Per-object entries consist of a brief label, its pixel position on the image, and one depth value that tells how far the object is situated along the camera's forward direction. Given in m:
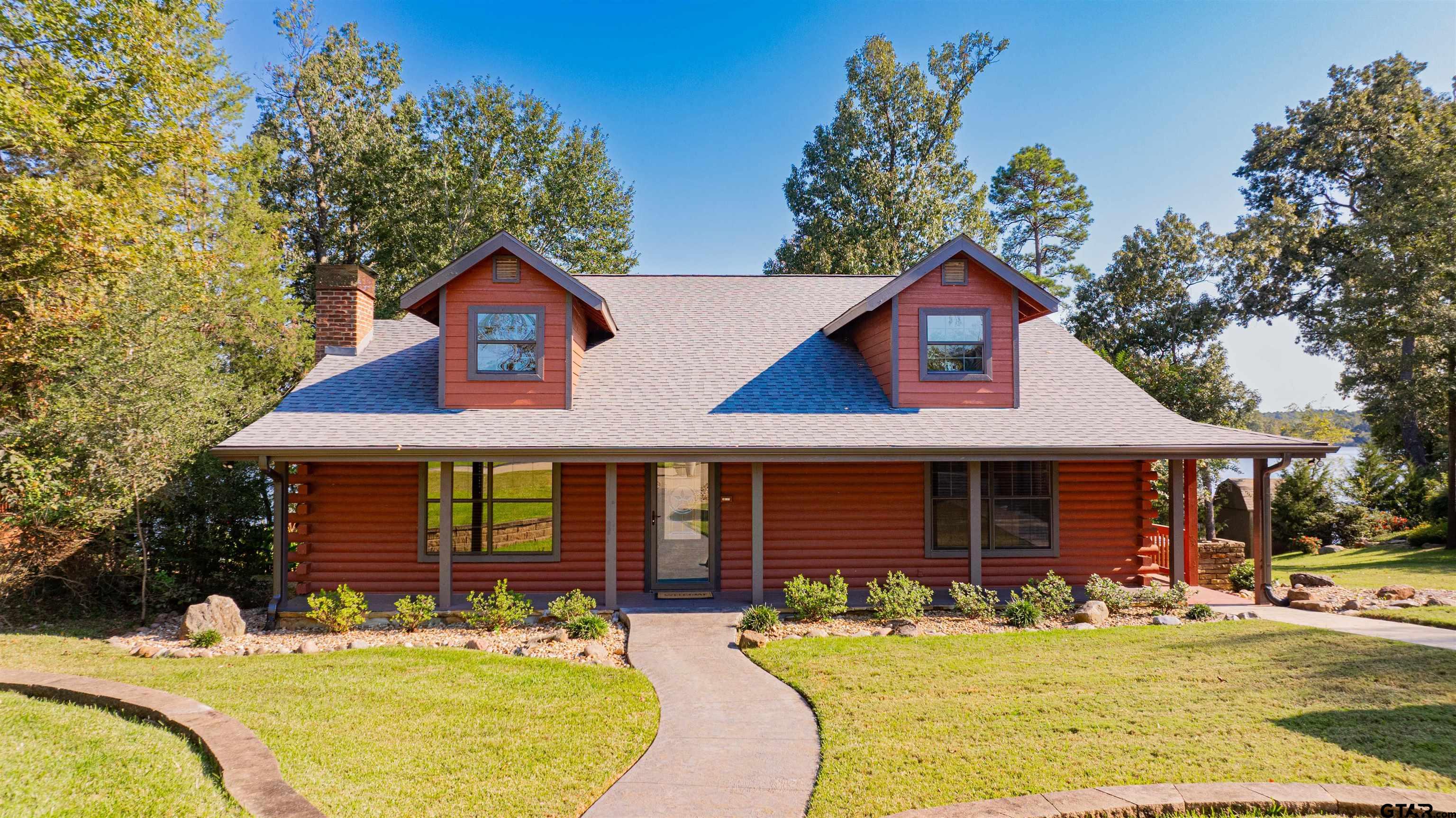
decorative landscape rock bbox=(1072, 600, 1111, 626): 9.24
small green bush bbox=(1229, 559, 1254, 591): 12.23
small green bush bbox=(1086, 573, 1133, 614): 9.78
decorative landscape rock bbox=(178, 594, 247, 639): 8.67
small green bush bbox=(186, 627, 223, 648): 8.48
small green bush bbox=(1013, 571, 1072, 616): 9.60
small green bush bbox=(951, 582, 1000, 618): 9.54
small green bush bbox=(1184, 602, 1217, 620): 9.39
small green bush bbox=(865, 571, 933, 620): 9.34
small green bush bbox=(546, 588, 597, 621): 9.12
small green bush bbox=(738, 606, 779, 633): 8.77
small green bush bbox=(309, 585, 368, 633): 9.23
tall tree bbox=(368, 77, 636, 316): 24.41
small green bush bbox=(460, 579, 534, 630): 9.27
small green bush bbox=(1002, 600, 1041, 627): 9.18
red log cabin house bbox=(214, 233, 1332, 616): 9.88
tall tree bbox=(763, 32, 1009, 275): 24.77
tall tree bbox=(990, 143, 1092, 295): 31.56
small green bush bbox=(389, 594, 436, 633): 9.23
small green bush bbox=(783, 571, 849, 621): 9.37
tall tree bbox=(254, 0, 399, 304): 24.70
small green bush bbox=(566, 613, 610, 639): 8.69
